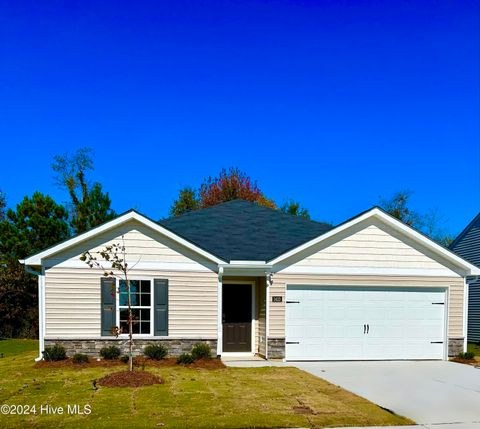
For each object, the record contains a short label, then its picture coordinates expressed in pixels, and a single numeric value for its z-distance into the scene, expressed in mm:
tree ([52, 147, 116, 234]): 23250
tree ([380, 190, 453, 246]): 40575
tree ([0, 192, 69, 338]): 20734
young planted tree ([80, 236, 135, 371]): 12344
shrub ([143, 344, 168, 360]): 12227
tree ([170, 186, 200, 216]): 36781
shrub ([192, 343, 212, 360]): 12406
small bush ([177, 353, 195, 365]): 12070
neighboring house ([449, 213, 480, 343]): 20469
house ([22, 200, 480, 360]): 12312
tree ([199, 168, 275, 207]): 35875
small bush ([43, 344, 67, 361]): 11836
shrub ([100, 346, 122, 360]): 12117
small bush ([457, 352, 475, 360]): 13916
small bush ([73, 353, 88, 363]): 11828
